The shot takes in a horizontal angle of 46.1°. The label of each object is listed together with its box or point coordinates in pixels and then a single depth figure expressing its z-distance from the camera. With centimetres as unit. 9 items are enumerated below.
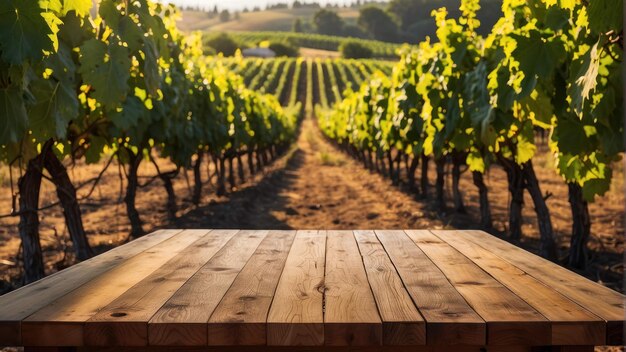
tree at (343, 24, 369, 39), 11169
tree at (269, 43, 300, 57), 9950
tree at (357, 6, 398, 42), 7961
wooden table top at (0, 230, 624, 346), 200
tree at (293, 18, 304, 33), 13962
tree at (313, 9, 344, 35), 12369
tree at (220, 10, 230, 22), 16498
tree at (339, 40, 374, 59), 9838
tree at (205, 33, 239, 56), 9244
